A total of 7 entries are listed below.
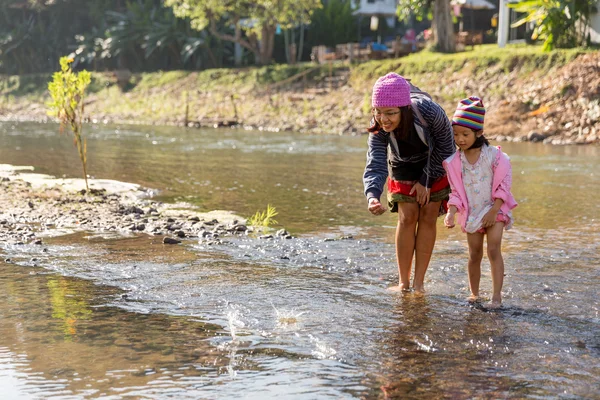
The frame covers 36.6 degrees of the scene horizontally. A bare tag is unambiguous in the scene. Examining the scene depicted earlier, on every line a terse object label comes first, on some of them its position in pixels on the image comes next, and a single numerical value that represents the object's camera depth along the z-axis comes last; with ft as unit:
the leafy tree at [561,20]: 92.32
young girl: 18.85
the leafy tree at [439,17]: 112.06
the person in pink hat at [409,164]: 19.35
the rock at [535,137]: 77.10
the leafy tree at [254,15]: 122.11
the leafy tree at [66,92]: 38.17
